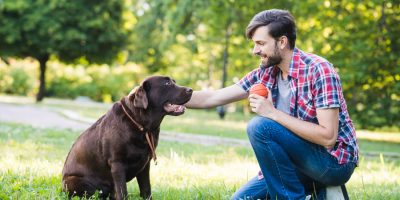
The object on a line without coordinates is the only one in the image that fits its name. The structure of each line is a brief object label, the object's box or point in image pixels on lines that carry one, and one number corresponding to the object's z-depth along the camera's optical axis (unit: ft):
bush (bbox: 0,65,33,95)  115.96
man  14.07
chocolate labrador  15.37
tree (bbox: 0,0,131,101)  83.61
